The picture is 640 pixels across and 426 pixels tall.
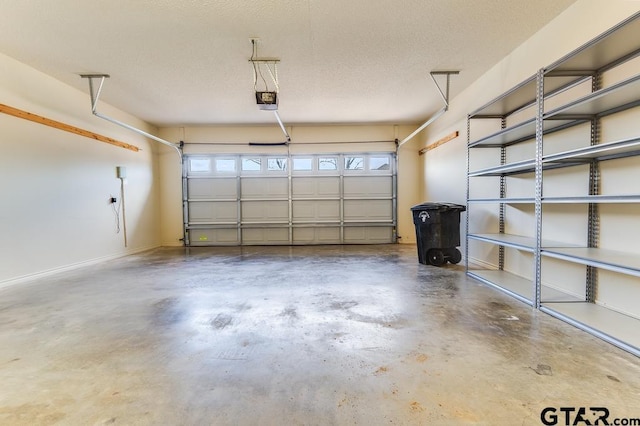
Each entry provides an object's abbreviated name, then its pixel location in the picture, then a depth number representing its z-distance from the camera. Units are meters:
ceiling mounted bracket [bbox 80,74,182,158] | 3.85
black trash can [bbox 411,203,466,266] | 4.14
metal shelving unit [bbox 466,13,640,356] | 1.84
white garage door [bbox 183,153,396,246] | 6.66
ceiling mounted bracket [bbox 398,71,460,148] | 3.83
